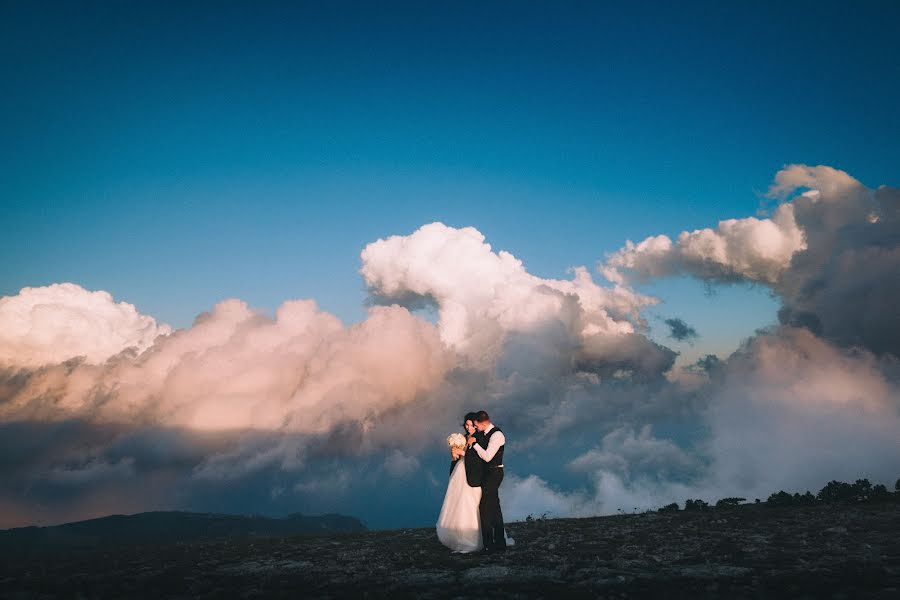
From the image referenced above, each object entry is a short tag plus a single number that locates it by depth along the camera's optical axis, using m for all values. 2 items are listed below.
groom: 15.49
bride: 15.62
